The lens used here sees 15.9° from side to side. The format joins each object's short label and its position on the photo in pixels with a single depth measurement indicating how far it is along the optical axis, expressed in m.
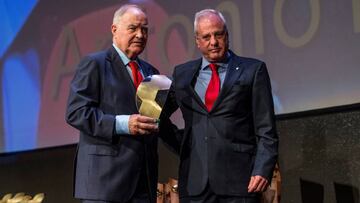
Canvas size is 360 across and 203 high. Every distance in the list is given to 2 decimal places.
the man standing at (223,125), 6.06
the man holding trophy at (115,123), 5.96
